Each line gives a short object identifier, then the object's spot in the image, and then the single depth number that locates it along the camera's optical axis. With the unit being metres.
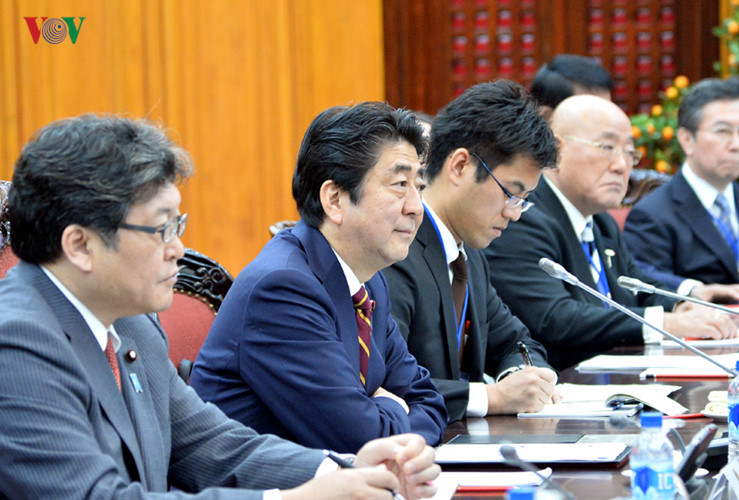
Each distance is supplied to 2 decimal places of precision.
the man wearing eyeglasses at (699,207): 8.48
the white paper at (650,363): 5.19
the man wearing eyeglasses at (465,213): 4.62
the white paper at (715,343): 5.89
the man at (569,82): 8.55
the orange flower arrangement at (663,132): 10.98
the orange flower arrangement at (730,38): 10.48
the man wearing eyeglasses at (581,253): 6.21
